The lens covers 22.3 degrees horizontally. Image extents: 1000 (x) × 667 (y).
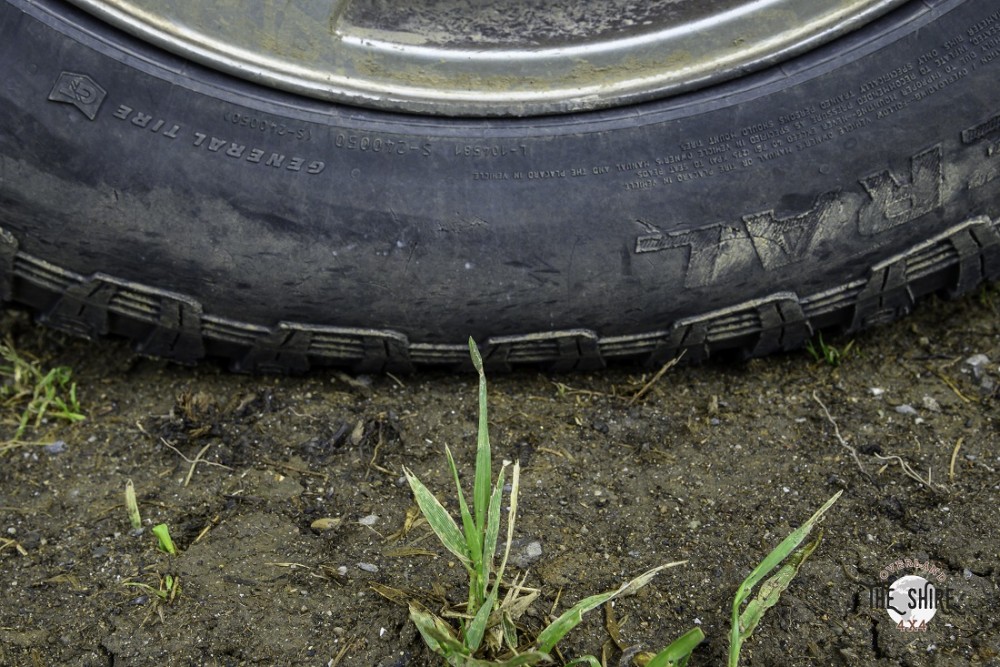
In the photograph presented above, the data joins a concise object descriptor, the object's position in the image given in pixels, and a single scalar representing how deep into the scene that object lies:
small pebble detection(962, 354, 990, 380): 1.01
